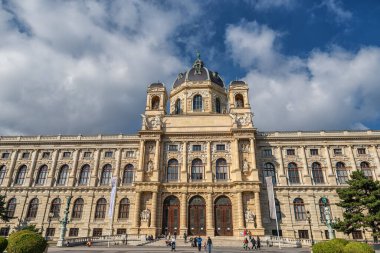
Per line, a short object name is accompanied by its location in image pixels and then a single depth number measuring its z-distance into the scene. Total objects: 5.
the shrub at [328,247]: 13.82
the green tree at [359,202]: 28.92
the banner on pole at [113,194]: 35.12
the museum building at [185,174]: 38.47
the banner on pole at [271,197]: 35.00
